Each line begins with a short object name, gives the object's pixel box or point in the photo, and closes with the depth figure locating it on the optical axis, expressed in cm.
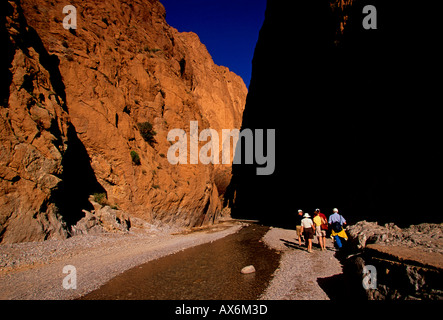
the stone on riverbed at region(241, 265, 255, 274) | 880
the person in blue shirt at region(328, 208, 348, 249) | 974
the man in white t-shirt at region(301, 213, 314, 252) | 1065
